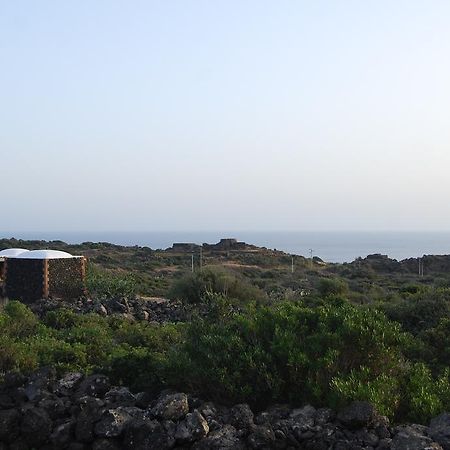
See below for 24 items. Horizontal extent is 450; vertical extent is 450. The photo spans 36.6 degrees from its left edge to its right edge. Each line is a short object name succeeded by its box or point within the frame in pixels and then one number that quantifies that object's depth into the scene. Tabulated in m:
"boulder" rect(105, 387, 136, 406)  6.81
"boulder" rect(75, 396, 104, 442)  6.44
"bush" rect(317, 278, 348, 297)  22.23
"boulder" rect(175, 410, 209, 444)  6.12
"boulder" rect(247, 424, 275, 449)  5.96
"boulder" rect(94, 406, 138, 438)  6.32
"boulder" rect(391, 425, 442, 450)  5.55
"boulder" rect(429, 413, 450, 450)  5.72
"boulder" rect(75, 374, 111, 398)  7.10
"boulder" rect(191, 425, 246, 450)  5.95
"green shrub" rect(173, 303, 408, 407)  6.97
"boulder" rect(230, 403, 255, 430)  6.27
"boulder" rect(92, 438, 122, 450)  6.26
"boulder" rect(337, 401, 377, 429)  6.04
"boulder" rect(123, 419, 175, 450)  6.09
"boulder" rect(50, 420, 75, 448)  6.50
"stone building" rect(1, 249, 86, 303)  20.05
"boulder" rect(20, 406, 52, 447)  6.56
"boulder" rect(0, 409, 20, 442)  6.60
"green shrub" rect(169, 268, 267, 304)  20.62
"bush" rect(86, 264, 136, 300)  20.59
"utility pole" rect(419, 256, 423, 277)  44.04
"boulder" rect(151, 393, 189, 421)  6.39
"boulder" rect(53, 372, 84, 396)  7.23
